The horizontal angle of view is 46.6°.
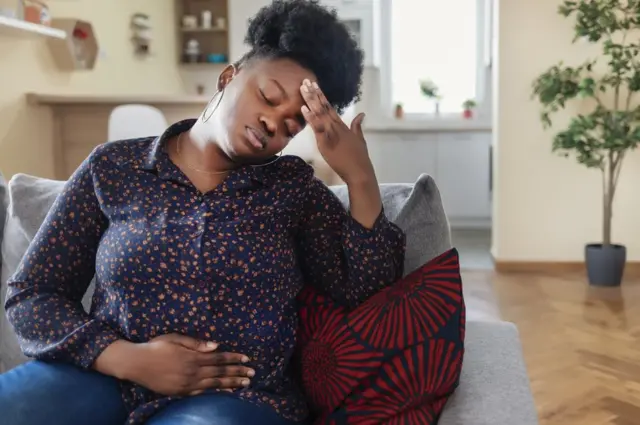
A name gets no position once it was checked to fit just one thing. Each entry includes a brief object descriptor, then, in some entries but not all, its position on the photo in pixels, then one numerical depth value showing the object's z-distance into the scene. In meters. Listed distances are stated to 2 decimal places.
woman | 1.07
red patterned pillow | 1.06
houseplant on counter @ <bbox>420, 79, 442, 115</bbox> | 6.41
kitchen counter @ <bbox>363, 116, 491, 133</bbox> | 6.19
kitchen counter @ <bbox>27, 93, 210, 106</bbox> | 4.13
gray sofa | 0.98
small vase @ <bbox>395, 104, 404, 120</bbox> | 6.44
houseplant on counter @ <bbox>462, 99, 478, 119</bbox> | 6.34
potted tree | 3.78
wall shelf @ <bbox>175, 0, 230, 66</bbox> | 6.69
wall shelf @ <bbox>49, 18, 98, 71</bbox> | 4.57
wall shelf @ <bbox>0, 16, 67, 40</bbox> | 3.51
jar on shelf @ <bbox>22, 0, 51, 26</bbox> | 3.88
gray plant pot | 3.97
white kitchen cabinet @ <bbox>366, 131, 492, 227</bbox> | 6.23
